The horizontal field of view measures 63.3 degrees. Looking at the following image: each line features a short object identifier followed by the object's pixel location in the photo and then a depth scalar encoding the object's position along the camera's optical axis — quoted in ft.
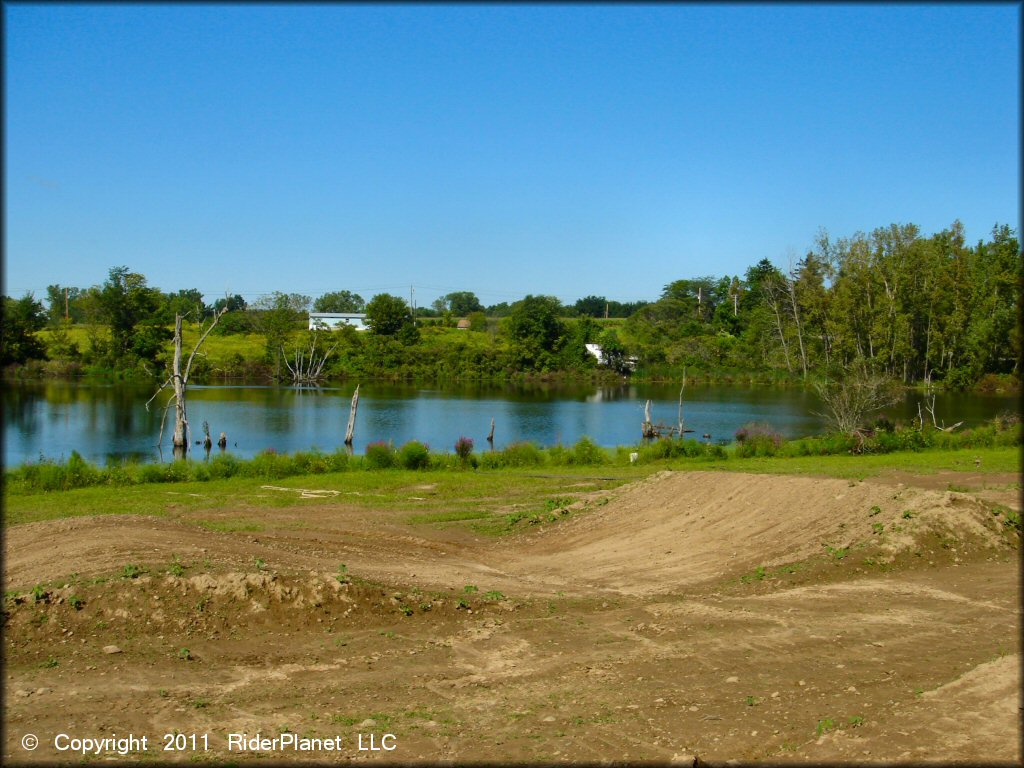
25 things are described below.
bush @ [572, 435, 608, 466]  96.58
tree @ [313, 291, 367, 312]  515.09
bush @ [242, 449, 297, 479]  85.10
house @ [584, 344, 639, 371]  313.09
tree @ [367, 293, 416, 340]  333.42
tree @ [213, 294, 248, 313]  347.93
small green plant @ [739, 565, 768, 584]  45.06
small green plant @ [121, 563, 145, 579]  36.94
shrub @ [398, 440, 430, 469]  90.63
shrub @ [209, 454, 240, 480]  84.33
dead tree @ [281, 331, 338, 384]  277.23
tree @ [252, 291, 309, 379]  284.00
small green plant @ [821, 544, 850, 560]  47.16
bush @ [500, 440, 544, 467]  94.48
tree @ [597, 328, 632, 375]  311.88
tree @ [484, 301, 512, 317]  493.93
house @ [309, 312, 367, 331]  368.48
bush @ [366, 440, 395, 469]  90.43
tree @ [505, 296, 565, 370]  310.24
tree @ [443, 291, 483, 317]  554.46
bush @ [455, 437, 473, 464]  93.45
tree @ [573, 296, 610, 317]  520.83
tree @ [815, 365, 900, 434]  112.57
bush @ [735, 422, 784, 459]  100.83
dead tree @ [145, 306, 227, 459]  122.21
